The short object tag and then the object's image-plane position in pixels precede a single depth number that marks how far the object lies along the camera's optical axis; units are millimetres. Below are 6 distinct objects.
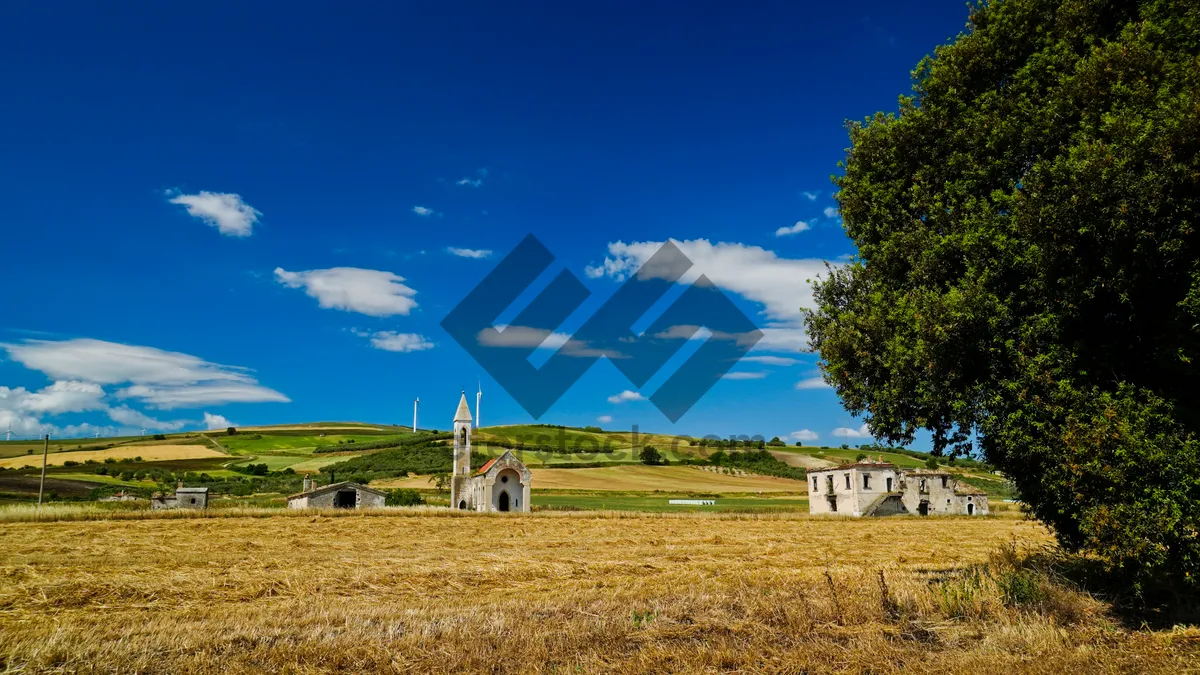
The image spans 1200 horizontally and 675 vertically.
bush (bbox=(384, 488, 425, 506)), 60138
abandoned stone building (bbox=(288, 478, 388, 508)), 53094
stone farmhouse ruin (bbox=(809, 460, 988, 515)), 62219
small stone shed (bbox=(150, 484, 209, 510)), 49344
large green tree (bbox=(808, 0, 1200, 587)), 9797
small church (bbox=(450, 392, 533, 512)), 56969
